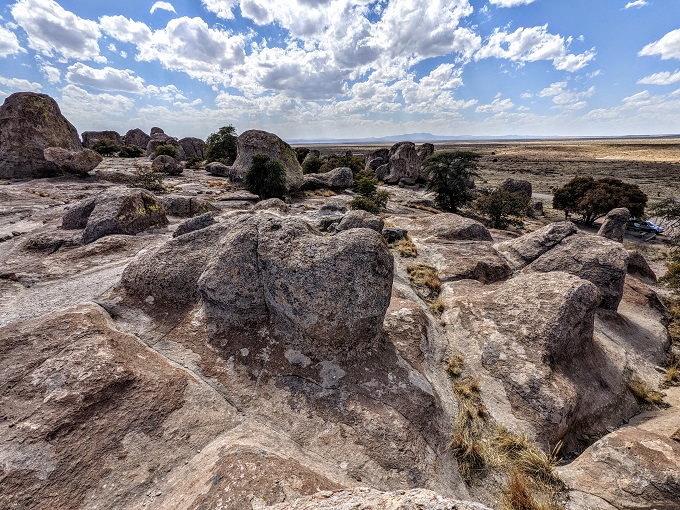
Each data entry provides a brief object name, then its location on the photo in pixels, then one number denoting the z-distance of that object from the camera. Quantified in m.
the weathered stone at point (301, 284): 8.29
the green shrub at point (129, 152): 60.44
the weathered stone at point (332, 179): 39.91
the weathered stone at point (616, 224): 25.22
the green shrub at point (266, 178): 30.83
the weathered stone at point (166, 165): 39.44
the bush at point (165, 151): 52.52
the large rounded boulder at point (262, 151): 36.31
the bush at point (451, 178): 38.06
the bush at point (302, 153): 82.99
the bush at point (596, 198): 34.25
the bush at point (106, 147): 58.84
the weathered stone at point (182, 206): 20.76
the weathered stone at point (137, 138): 90.25
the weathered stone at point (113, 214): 14.30
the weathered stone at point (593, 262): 13.50
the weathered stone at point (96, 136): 79.03
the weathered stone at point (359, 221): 17.78
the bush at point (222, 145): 57.88
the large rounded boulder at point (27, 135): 27.77
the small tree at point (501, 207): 32.53
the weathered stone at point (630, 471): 6.15
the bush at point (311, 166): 61.46
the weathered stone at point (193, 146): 77.81
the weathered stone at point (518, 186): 45.64
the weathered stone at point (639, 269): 19.89
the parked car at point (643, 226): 32.41
